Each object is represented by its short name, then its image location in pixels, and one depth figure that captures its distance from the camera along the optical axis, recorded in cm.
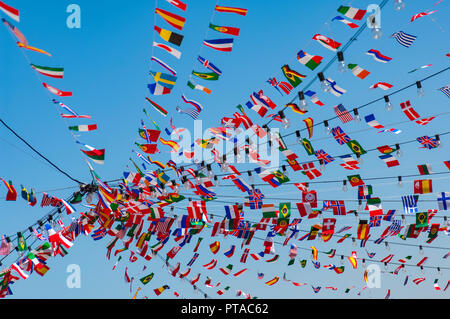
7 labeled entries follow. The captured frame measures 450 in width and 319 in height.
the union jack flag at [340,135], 1024
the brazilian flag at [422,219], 1164
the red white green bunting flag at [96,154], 973
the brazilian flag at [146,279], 1562
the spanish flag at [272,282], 1695
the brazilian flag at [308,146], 1030
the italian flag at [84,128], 987
